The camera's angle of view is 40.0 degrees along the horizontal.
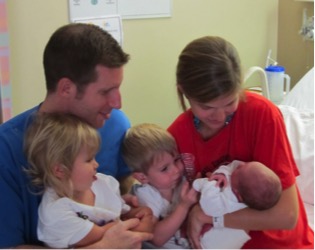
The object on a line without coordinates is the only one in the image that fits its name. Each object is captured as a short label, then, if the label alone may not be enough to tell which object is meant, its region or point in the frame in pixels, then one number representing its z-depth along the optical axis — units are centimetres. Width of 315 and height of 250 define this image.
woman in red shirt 127
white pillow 198
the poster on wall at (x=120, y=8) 234
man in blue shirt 129
